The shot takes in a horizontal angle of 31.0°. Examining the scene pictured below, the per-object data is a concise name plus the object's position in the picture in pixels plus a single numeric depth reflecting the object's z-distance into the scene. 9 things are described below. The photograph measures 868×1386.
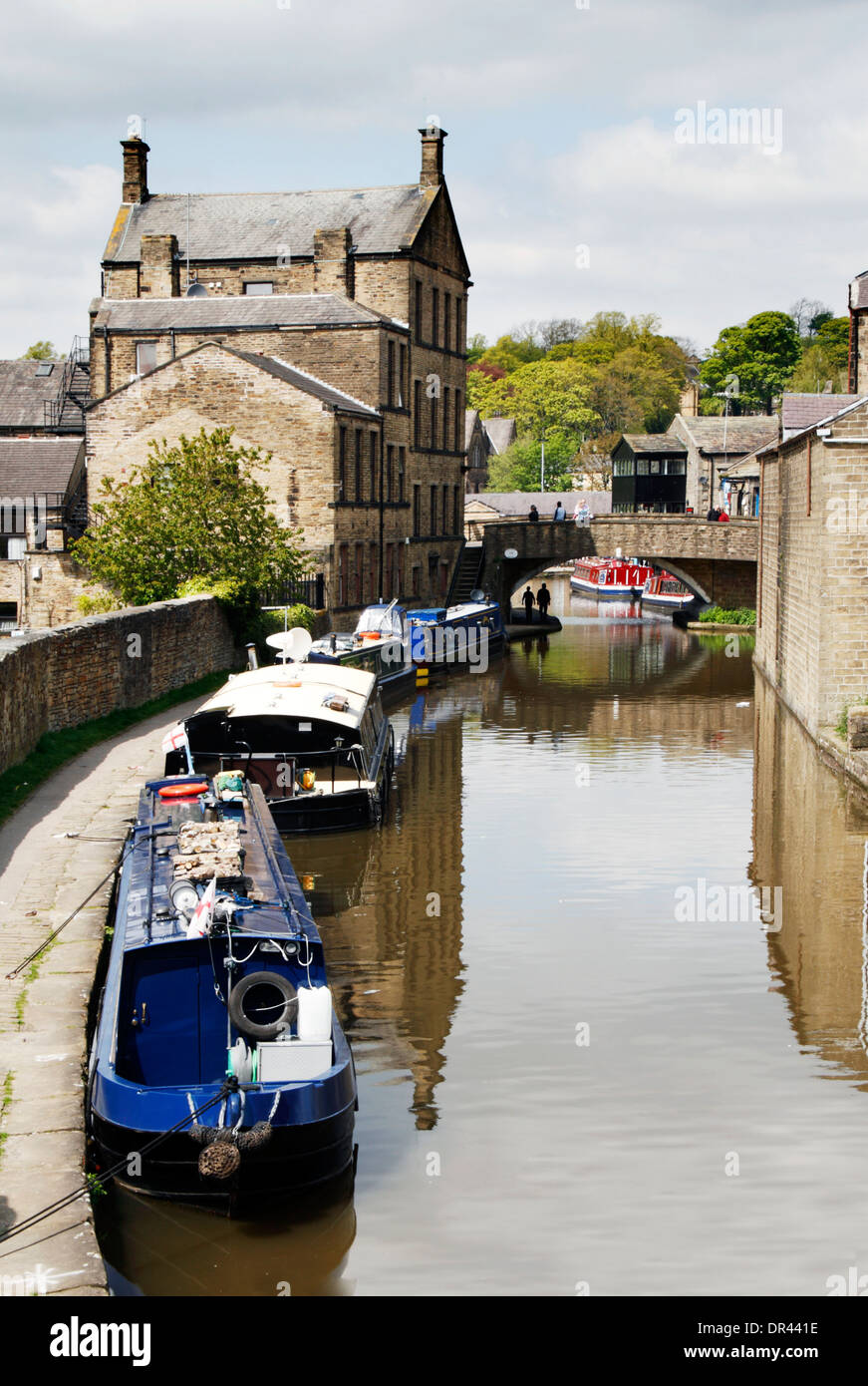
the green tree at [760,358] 113.00
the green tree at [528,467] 104.19
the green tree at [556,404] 109.38
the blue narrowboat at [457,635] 40.50
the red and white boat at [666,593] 67.94
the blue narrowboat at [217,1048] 9.63
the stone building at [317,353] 41.41
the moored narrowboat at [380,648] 32.72
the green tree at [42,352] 119.75
